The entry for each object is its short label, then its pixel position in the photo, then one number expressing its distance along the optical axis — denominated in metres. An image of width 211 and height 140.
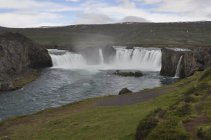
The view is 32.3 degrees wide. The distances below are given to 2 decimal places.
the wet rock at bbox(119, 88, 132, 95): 58.81
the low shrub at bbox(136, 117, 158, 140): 22.16
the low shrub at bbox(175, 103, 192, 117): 25.47
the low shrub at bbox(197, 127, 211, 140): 19.64
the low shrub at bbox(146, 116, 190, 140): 19.95
